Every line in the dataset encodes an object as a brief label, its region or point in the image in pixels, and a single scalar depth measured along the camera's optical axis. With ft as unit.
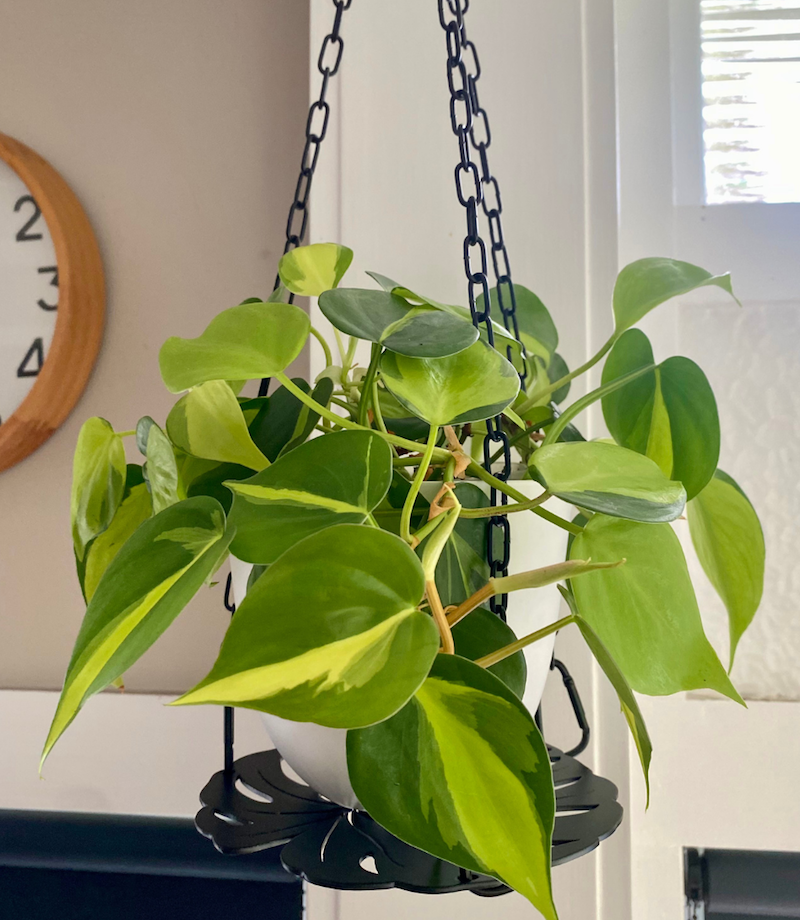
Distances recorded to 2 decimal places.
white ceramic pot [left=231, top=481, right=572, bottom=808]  1.07
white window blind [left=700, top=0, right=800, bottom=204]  2.70
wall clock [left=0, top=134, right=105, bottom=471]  2.77
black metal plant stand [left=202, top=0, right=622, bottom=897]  1.09
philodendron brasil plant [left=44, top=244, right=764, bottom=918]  0.70
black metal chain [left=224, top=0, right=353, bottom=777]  1.59
